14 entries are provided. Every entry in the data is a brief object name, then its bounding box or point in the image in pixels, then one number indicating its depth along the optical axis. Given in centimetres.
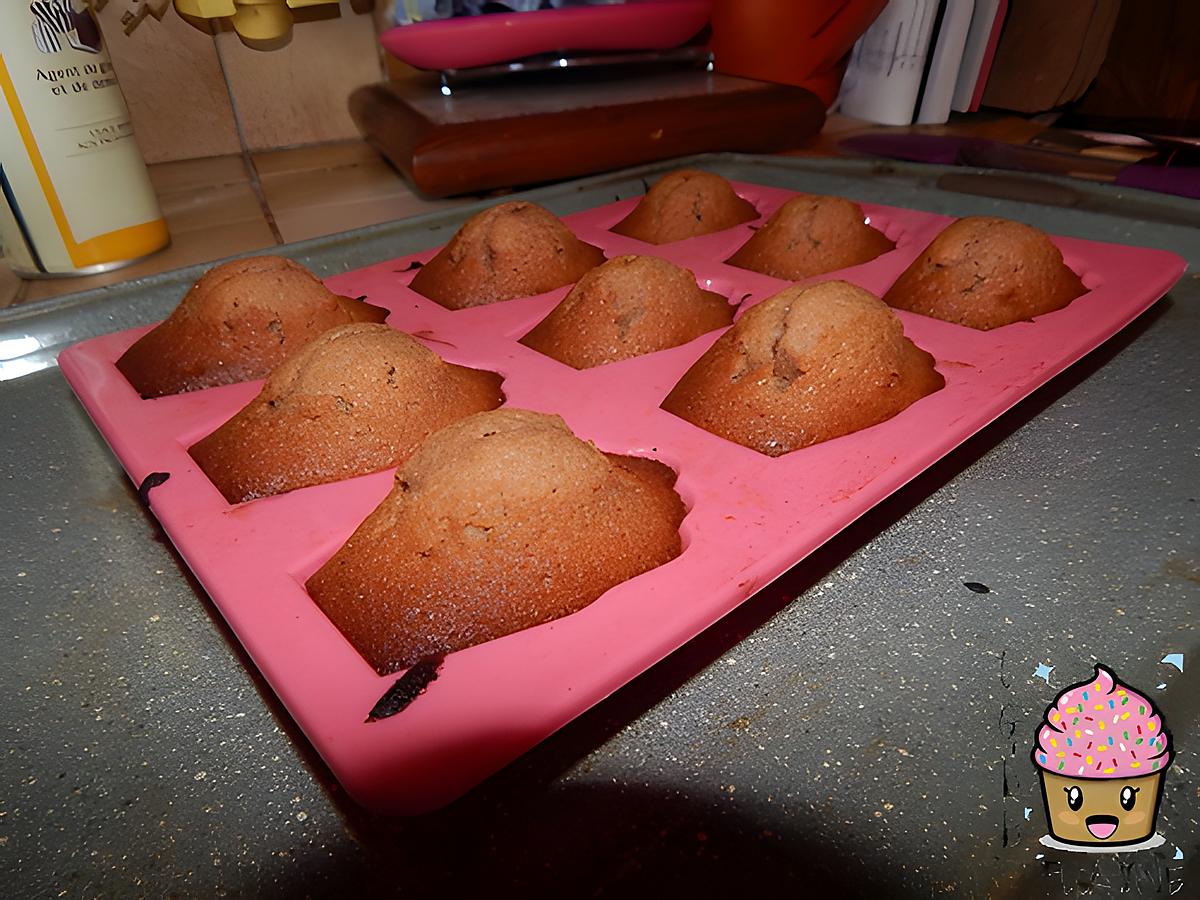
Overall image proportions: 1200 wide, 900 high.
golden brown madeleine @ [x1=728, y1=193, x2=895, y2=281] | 30
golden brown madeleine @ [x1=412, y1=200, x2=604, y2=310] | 29
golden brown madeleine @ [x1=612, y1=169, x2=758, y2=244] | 34
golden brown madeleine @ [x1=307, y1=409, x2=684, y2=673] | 15
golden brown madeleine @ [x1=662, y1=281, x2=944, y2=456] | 21
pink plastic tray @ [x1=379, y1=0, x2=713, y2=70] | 42
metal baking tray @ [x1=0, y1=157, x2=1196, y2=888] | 13
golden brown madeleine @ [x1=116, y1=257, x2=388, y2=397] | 24
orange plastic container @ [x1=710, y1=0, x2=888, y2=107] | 47
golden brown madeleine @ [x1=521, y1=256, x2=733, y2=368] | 25
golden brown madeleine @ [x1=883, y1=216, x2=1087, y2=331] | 26
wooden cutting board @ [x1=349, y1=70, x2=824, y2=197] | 38
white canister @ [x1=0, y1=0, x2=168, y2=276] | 28
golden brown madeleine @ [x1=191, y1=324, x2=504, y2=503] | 20
